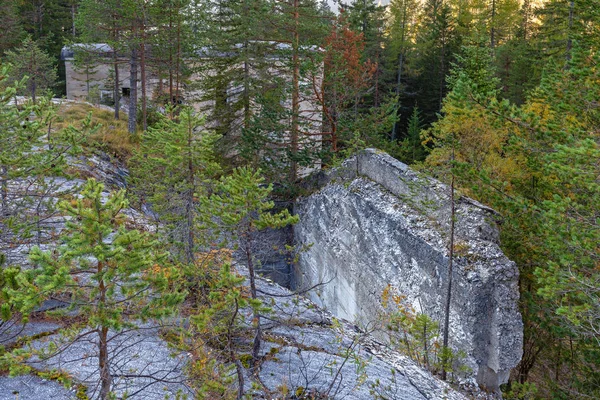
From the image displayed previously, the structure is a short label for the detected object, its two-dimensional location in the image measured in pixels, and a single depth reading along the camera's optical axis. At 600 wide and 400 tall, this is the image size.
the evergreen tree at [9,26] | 30.78
